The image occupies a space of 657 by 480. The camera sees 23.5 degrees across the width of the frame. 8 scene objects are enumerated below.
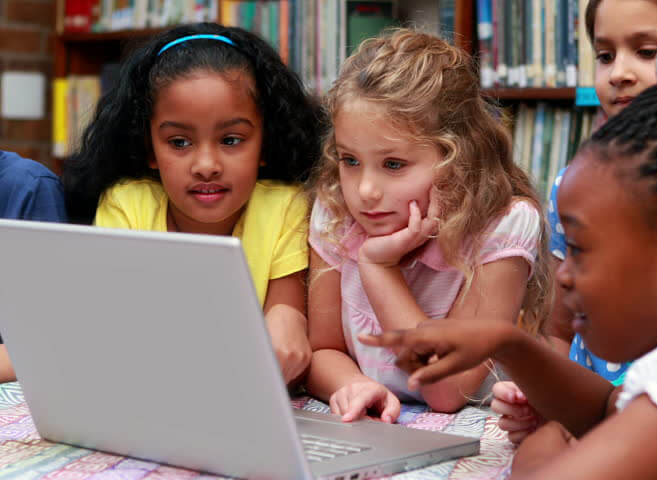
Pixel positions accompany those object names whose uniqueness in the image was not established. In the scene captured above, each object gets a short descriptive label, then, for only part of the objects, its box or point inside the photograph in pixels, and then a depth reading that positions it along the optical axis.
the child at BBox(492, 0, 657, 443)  1.71
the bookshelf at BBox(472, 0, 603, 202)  2.31
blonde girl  1.66
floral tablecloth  1.41
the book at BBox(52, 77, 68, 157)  3.21
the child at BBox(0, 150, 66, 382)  1.86
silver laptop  1.32
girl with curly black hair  1.78
